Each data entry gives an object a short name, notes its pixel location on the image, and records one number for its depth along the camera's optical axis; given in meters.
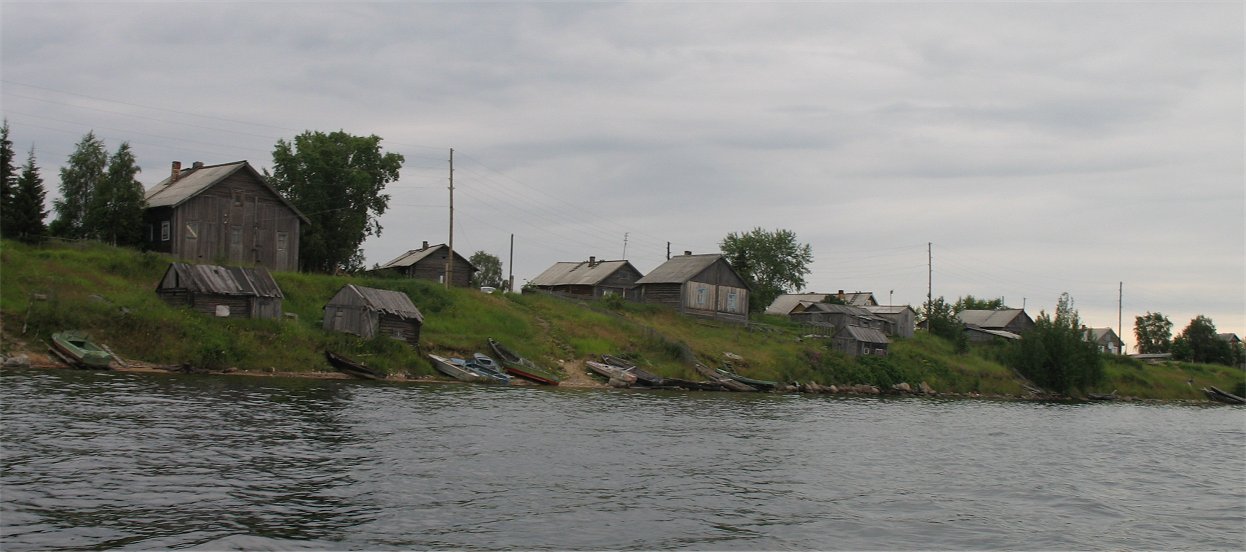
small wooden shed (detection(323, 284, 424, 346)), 53.44
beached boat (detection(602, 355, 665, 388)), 58.25
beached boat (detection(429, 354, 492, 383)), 53.03
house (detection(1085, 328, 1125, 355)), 129.75
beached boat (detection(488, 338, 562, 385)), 54.79
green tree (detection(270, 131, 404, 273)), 71.00
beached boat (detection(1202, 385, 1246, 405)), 92.12
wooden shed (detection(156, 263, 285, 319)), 49.81
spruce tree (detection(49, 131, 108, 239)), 63.31
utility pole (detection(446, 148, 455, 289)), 68.81
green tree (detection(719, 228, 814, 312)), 127.48
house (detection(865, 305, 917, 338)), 102.31
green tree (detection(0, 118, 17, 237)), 53.18
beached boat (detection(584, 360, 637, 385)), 57.41
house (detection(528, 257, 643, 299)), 94.56
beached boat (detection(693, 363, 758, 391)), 61.16
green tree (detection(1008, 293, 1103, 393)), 83.94
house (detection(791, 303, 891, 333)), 101.66
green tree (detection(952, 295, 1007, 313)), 138.62
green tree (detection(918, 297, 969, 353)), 101.29
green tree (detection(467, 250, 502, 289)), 142.88
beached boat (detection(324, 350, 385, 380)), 49.41
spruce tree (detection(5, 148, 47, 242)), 53.56
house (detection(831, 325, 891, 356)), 79.00
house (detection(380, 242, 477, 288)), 83.56
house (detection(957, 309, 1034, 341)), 119.06
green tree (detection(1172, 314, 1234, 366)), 120.06
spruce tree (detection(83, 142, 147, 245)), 59.91
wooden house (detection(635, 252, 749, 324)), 84.88
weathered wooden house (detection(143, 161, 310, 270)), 60.22
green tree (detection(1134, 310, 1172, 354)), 134.88
